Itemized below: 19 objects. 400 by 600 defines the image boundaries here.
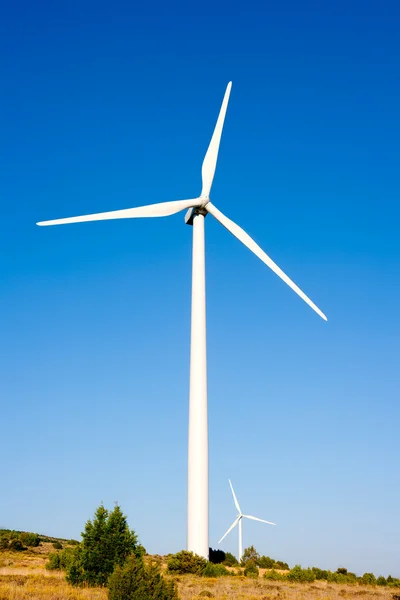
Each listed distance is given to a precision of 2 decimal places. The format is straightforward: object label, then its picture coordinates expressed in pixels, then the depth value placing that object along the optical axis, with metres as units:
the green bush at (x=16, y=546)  60.72
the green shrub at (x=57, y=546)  64.93
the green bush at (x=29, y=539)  65.56
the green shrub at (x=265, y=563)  63.34
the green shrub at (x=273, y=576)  45.84
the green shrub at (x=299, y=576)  47.22
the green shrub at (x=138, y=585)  22.28
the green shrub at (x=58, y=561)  38.75
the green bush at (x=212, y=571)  39.00
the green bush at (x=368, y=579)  50.84
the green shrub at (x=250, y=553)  80.20
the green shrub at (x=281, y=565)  64.56
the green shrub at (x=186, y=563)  38.97
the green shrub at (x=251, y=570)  45.99
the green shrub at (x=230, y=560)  55.99
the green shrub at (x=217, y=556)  55.19
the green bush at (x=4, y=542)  60.43
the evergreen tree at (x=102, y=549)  31.09
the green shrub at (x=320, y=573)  52.32
